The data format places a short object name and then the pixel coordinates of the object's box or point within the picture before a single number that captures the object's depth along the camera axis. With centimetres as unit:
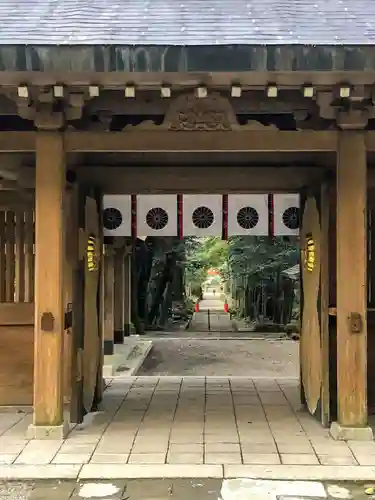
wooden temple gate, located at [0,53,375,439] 575
